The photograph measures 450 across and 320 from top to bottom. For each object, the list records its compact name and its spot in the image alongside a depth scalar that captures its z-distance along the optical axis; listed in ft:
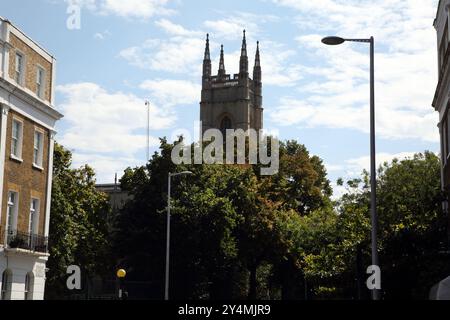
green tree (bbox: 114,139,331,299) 165.58
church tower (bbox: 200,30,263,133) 377.71
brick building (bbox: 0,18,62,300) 103.45
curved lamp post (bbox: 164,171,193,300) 142.82
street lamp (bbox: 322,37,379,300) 63.52
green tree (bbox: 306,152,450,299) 94.30
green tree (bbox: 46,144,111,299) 147.13
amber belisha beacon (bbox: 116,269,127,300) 111.65
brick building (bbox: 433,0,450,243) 92.56
